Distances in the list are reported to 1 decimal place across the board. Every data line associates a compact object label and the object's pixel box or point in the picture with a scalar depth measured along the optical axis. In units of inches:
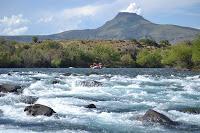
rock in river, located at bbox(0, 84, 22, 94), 1721.2
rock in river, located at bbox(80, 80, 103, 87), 2159.0
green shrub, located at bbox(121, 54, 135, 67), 6528.5
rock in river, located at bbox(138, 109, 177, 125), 1090.1
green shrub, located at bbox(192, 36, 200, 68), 4254.4
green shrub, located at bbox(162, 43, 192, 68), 4655.5
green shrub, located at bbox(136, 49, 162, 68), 6412.4
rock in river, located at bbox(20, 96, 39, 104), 1460.3
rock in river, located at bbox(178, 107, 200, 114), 1277.1
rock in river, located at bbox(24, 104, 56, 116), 1170.0
